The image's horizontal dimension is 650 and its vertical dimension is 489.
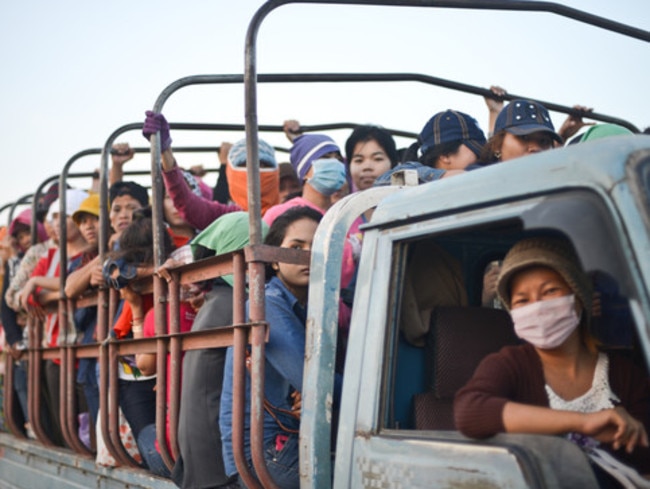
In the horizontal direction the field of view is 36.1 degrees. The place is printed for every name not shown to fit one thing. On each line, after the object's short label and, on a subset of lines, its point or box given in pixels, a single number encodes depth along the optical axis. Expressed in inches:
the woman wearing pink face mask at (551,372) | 83.4
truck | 79.3
